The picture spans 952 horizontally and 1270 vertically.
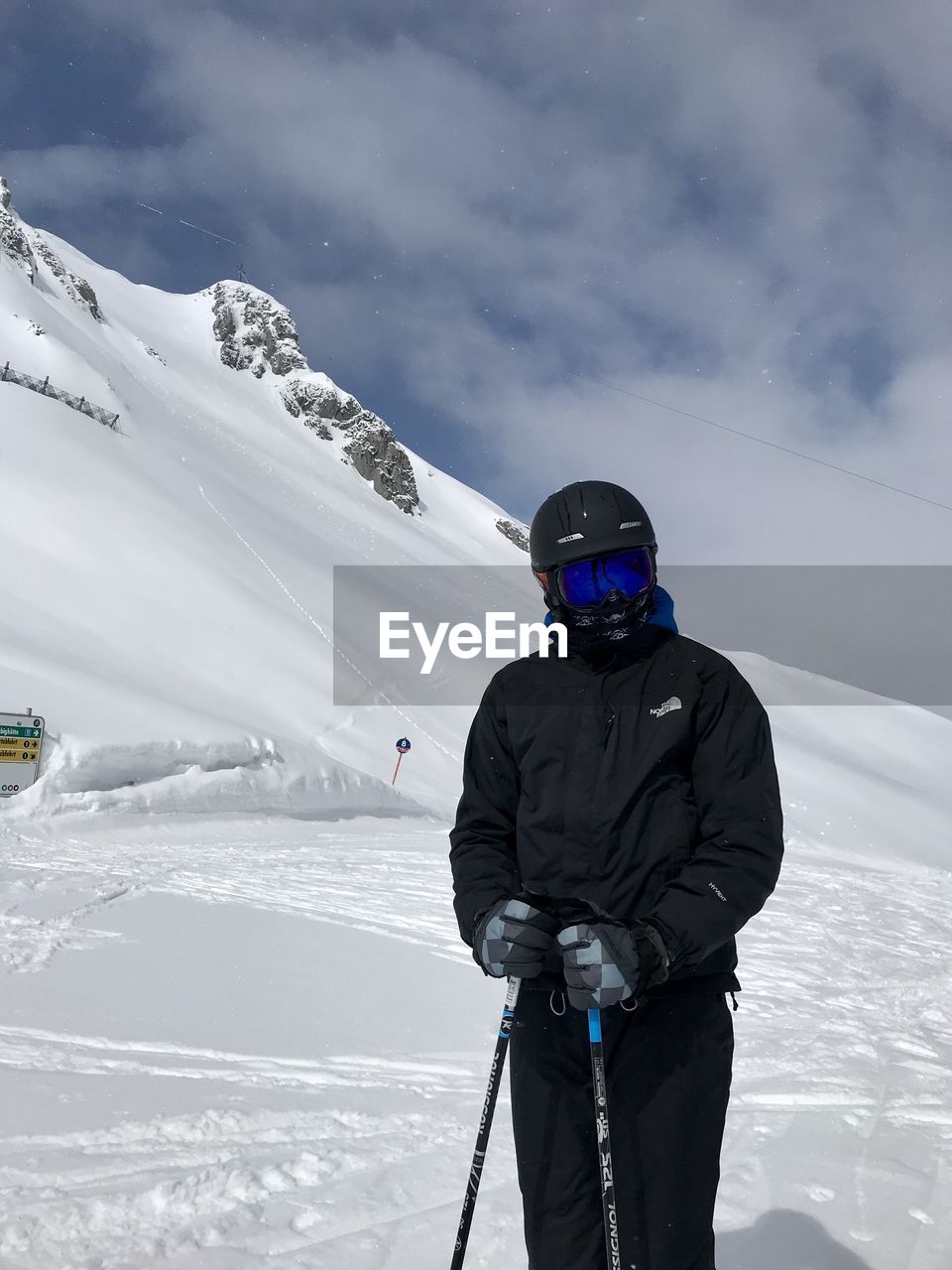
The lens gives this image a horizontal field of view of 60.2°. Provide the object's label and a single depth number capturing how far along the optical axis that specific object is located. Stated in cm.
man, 199
